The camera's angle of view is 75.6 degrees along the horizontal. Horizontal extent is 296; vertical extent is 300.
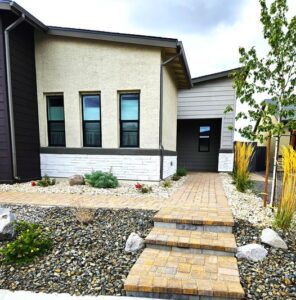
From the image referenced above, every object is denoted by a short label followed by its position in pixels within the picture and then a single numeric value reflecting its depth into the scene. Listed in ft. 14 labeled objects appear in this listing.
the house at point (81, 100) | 17.70
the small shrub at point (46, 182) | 18.10
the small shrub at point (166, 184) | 18.50
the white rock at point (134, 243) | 8.35
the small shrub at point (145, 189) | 16.17
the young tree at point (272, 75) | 10.23
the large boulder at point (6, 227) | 8.74
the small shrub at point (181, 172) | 27.02
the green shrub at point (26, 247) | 7.57
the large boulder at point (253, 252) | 7.66
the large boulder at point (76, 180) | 18.42
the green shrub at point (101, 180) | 17.42
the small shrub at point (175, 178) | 23.13
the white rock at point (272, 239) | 8.09
